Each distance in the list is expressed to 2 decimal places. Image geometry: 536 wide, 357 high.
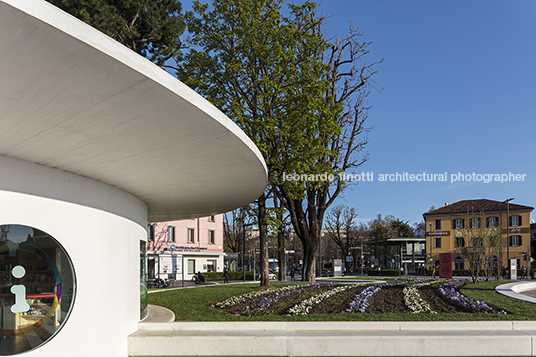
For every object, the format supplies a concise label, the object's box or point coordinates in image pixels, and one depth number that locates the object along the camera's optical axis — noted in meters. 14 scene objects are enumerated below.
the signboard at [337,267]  45.84
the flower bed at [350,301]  12.95
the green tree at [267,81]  21.30
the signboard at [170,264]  45.03
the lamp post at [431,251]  66.00
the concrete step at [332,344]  9.59
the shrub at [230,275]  49.31
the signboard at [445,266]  33.00
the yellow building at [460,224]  64.31
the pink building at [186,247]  46.06
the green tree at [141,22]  27.38
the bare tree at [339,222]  75.88
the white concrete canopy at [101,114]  3.83
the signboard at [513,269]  41.03
